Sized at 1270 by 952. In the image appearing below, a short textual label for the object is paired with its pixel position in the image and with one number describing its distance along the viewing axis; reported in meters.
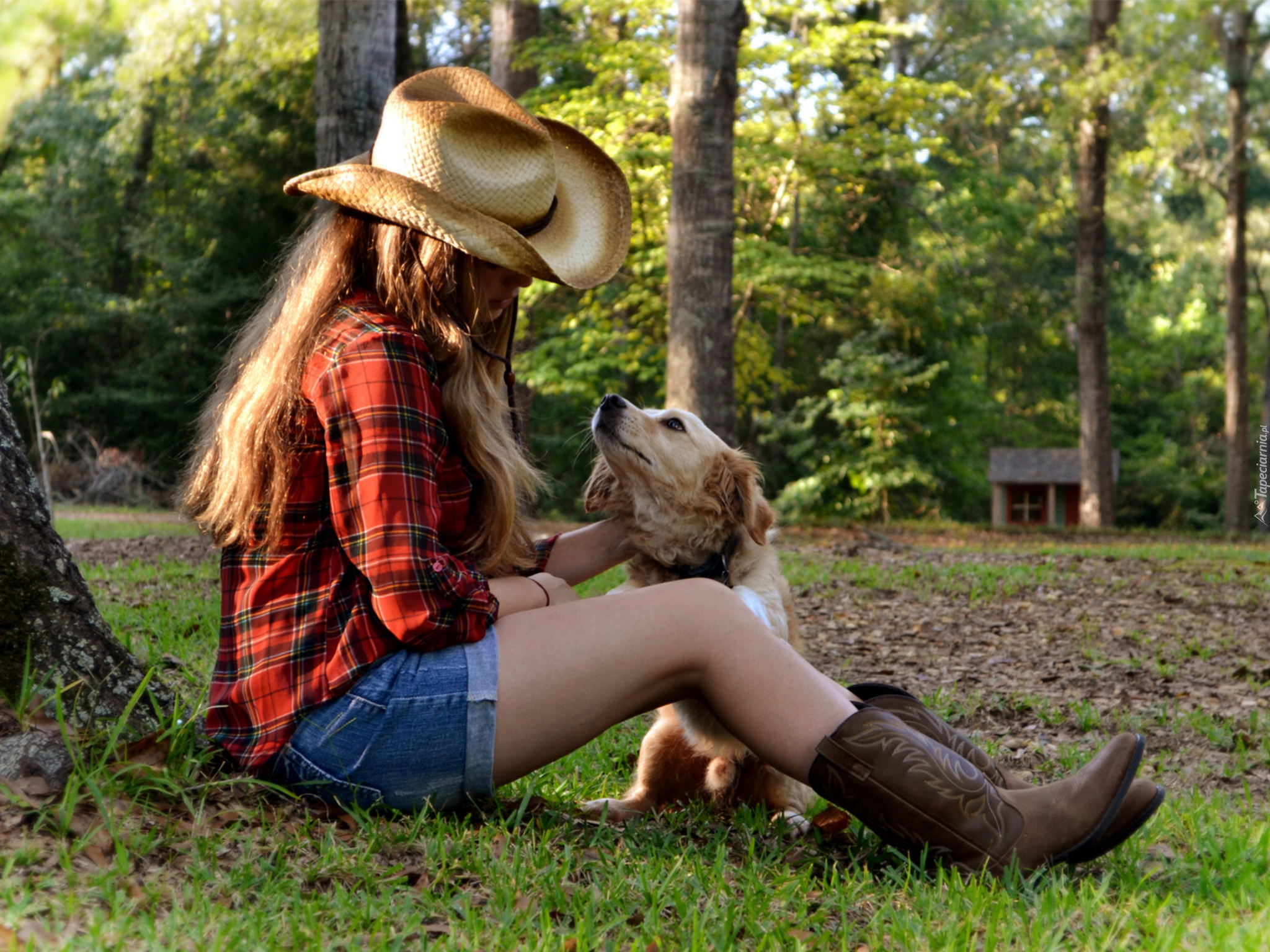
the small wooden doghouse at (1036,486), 25.19
